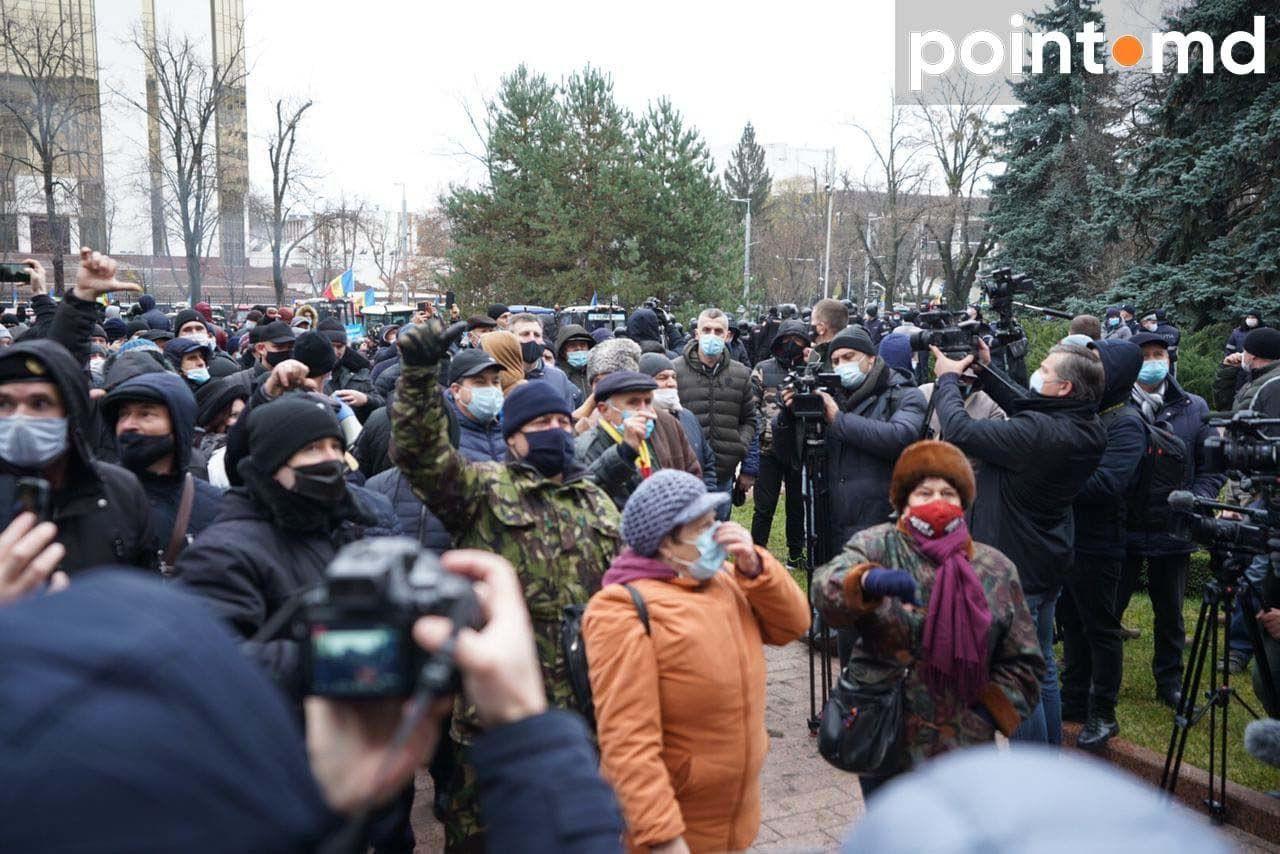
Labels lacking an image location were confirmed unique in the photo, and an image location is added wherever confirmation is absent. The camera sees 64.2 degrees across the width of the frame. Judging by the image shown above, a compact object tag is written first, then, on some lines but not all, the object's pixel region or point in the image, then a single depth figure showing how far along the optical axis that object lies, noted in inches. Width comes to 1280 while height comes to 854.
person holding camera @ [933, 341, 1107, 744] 200.8
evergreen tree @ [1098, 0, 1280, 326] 673.6
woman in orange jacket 123.3
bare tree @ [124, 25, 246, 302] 1114.1
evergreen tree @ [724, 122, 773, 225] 3189.0
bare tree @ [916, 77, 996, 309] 1414.9
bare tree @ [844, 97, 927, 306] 1558.8
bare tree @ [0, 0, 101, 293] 926.4
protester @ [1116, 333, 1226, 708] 251.8
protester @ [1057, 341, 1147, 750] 237.0
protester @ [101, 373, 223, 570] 163.3
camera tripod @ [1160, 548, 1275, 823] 191.3
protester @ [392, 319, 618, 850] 141.7
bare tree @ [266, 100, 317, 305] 1192.2
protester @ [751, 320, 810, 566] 370.6
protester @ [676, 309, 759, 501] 341.4
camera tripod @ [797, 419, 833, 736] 229.9
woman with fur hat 148.2
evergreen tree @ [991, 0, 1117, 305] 1085.1
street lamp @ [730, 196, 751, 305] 1894.7
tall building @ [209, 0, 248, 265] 1308.1
